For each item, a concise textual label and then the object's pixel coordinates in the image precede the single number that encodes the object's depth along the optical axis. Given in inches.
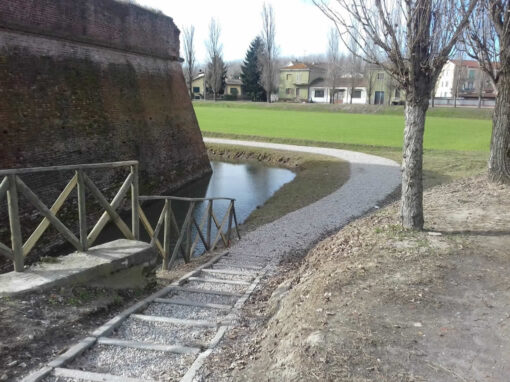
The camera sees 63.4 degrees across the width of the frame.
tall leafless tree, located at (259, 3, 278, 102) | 2260.1
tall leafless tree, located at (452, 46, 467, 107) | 2075.5
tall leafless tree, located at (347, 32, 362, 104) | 2303.9
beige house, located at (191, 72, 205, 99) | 2972.4
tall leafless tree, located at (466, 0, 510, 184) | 314.3
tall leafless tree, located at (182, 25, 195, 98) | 2509.2
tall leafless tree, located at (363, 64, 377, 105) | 2196.0
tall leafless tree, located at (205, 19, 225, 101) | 2455.7
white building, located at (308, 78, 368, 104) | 2481.5
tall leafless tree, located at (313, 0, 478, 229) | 189.8
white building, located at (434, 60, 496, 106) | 2213.3
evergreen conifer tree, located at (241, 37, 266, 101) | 2389.3
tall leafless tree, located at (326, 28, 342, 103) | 2345.0
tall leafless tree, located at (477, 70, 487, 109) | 1782.2
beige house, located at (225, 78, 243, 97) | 2987.2
